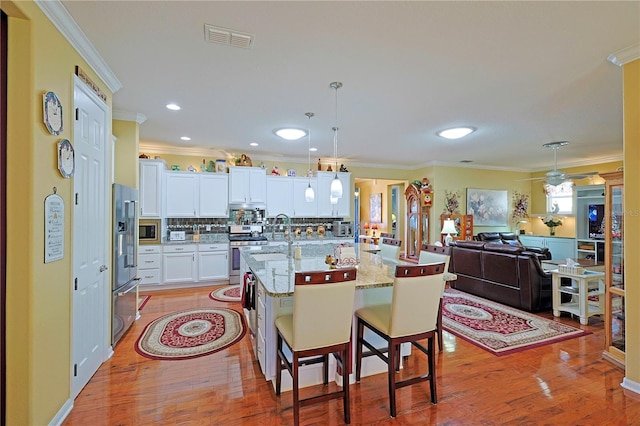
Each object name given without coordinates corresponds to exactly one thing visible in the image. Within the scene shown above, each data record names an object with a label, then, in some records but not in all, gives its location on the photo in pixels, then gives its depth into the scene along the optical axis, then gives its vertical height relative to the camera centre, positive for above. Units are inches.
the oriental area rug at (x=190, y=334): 120.0 -53.9
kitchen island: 91.2 -28.2
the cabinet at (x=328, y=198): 268.8 +16.1
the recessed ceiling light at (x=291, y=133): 178.1 +50.5
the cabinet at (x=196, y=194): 222.8 +16.9
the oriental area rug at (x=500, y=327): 125.7 -53.4
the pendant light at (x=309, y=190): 155.5 +14.3
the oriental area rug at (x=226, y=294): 189.0 -52.4
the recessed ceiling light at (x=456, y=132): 177.9 +50.7
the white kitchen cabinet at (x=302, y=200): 261.4 +14.0
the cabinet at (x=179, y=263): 212.4 -34.0
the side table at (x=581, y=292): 146.5 -39.3
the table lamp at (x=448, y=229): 273.3 -12.6
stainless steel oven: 227.1 -19.5
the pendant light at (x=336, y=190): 137.6 +12.1
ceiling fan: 217.5 +29.6
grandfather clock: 307.0 +2.5
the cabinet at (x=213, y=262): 221.5 -34.4
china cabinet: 111.0 -21.5
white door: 89.6 -7.1
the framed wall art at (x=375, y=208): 410.6 +11.0
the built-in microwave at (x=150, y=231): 211.2 -10.6
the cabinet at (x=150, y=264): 206.5 -33.5
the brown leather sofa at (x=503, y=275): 161.9 -35.6
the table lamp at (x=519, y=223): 342.4 -9.2
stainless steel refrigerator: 121.0 -18.7
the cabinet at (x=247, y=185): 239.5 +25.7
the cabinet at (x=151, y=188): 211.6 +20.6
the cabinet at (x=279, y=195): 253.3 +17.8
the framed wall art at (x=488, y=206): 319.6 +9.9
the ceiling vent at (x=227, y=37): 84.0 +52.6
